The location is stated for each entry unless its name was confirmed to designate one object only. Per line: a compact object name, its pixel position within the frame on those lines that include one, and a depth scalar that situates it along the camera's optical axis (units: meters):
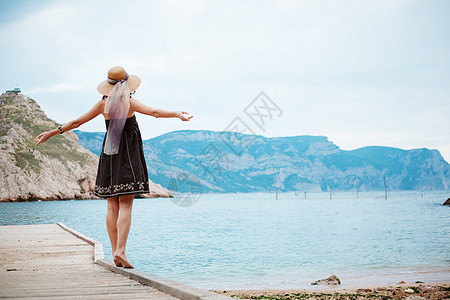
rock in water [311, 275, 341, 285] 12.83
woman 4.68
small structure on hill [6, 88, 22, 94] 150.44
